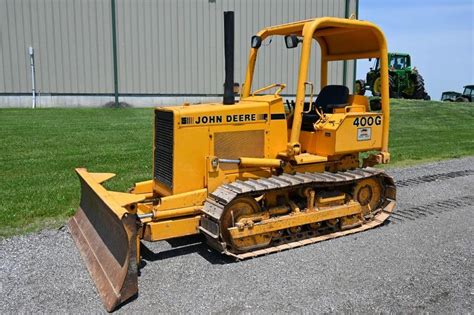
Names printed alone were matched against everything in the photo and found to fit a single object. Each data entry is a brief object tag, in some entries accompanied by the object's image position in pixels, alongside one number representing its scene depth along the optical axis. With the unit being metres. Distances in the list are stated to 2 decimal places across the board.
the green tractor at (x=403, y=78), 28.80
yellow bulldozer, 5.32
